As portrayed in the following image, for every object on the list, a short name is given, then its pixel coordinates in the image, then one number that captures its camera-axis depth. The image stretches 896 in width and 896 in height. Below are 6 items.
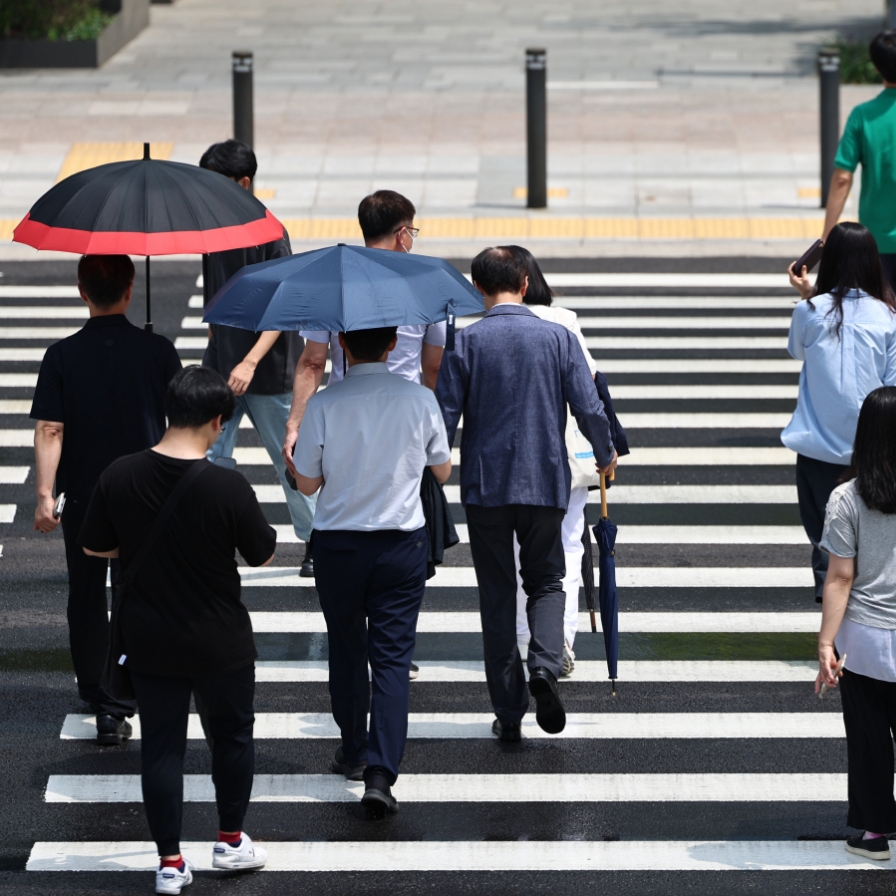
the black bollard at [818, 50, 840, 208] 29.34
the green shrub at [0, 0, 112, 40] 43.12
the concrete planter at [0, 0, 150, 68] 42.50
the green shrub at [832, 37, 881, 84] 40.66
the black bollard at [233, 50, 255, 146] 30.02
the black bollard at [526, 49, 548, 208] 29.22
